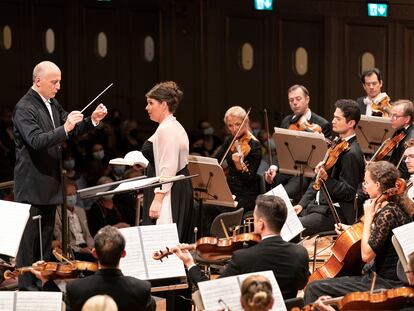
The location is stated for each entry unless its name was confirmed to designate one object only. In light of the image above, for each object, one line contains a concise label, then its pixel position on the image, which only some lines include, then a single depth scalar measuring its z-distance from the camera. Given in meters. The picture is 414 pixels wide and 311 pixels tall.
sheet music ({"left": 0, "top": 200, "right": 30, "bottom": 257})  8.39
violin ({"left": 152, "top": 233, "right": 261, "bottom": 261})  7.93
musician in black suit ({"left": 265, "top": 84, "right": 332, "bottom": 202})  11.84
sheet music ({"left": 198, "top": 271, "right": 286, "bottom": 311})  6.73
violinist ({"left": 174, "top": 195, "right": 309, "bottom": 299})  7.28
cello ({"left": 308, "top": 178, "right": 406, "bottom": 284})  8.18
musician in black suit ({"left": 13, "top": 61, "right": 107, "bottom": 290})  9.00
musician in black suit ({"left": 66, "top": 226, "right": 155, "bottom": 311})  6.74
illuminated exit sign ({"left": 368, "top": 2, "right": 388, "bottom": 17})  18.30
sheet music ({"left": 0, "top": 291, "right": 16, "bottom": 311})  6.80
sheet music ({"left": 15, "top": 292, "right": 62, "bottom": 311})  6.73
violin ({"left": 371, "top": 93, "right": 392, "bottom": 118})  12.61
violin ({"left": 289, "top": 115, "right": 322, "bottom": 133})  11.60
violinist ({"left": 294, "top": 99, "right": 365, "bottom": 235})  10.24
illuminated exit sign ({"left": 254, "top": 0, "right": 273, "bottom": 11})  18.60
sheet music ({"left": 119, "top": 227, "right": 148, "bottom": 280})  8.05
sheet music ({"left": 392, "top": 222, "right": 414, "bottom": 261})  7.38
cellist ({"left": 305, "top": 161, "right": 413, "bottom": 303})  7.96
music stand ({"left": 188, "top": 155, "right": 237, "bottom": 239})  10.23
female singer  9.47
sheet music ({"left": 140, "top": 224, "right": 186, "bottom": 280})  8.12
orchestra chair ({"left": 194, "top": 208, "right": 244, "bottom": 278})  10.59
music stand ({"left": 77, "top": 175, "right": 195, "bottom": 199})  8.50
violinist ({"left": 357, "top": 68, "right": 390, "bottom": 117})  12.68
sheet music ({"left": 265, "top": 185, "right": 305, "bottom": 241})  9.04
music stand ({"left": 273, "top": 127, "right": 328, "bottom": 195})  10.81
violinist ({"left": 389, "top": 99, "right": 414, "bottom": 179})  11.07
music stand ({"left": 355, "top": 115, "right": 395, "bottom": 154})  11.86
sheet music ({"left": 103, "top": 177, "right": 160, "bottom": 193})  8.65
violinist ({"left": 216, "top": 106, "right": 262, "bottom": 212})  11.54
